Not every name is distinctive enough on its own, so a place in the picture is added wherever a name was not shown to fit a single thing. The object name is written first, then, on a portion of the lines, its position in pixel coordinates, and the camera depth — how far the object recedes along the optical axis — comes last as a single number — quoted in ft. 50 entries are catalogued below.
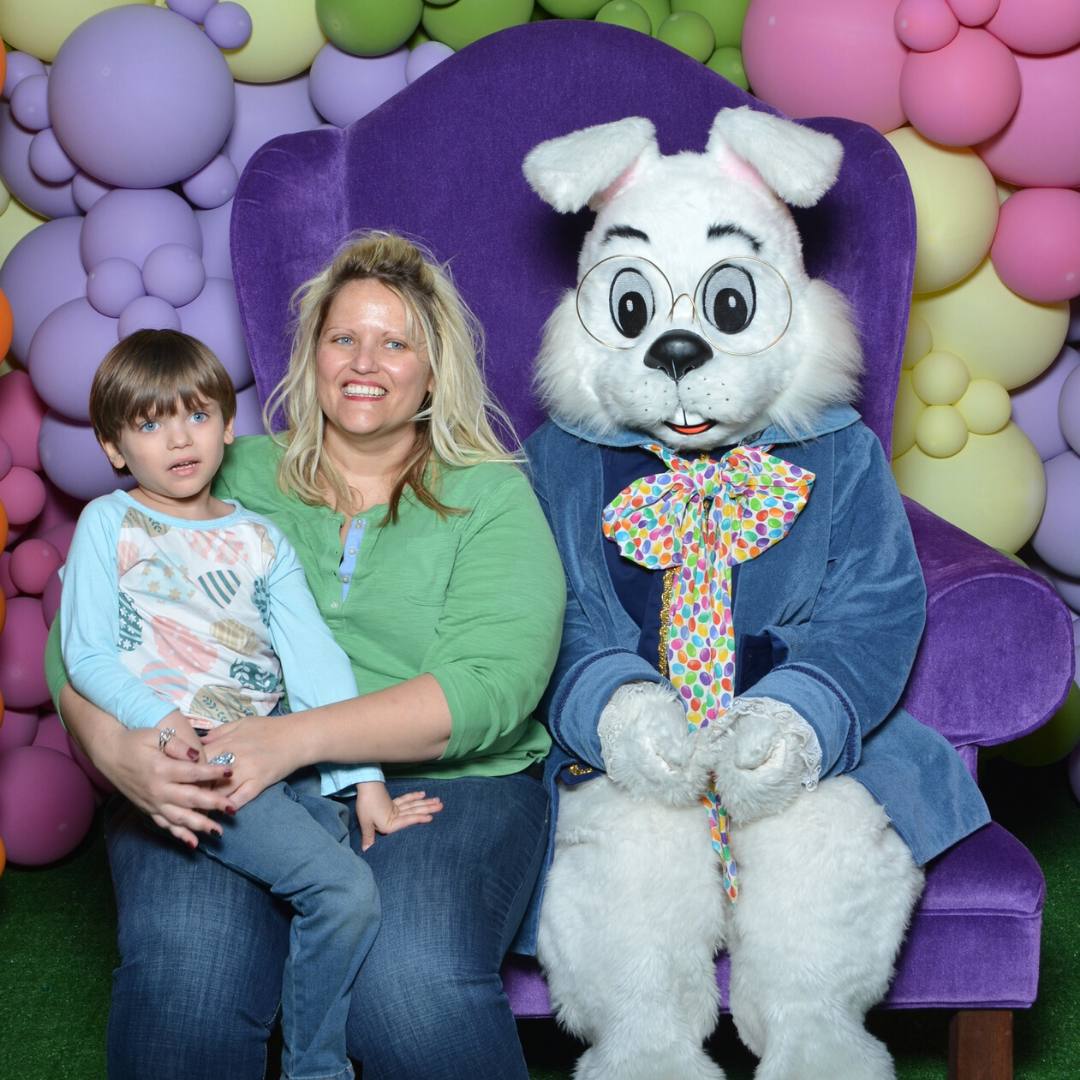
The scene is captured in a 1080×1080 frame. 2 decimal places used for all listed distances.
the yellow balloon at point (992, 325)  7.86
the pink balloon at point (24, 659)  7.75
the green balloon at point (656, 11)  7.91
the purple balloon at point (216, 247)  7.89
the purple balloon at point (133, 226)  7.37
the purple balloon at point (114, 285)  7.21
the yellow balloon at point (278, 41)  7.70
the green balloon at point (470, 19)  7.66
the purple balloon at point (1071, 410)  8.07
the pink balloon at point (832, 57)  7.13
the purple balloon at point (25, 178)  7.95
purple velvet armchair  6.25
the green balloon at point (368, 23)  7.35
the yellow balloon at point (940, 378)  7.78
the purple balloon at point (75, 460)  7.66
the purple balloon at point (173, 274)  7.21
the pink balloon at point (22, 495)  7.77
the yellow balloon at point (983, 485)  7.94
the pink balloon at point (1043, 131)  7.17
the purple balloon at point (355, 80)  7.69
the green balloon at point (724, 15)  7.91
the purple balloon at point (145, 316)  7.14
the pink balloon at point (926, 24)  6.89
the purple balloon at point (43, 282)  7.71
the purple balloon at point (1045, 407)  8.63
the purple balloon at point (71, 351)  7.27
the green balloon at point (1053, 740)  7.84
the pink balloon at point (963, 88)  6.86
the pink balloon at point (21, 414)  8.11
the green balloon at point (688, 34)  7.61
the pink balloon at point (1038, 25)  6.85
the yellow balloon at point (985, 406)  7.93
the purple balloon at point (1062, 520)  8.25
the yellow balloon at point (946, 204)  7.20
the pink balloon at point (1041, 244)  7.40
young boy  4.38
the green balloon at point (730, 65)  7.86
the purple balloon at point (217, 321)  7.41
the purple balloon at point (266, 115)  8.04
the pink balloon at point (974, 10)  6.89
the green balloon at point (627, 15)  7.62
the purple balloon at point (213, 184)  7.73
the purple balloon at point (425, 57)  7.64
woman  4.28
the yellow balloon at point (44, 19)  7.61
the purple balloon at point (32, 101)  7.59
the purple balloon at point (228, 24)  7.54
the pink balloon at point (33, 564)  7.93
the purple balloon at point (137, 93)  7.11
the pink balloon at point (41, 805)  7.41
